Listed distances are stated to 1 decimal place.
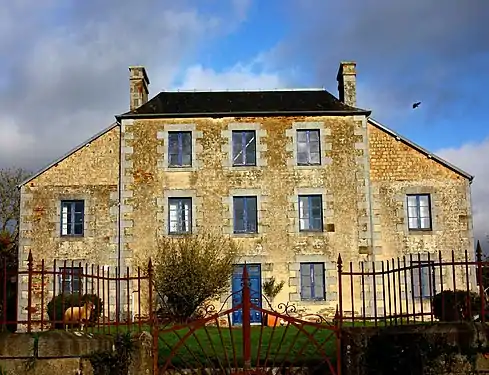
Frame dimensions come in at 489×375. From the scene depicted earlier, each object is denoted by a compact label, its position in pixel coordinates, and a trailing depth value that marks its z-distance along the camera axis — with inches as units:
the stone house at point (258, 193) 920.9
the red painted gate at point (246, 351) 345.4
